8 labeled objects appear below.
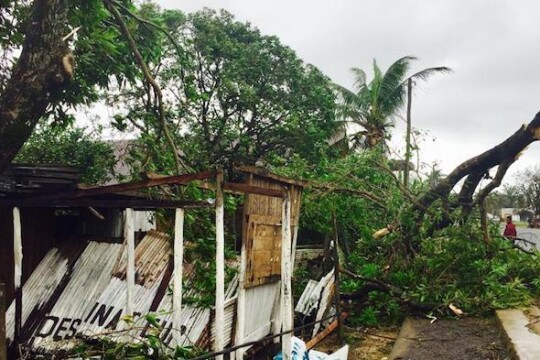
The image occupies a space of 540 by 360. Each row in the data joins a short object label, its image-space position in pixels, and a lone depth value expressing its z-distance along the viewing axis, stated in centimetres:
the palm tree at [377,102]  1825
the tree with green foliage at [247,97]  1473
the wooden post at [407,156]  950
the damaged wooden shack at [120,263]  479
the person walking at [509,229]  1263
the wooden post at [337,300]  698
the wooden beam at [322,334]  732
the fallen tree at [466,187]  807
